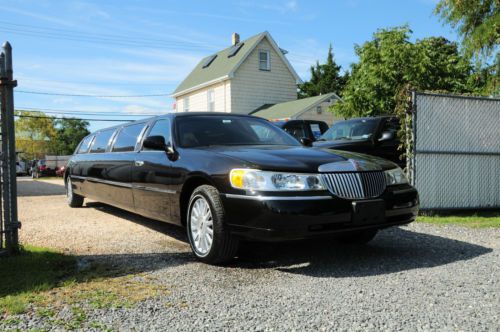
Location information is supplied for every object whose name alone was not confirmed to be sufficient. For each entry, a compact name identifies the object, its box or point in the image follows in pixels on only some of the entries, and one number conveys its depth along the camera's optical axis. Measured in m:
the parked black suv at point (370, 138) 9.26
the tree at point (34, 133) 54.44
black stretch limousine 4.03
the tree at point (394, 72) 17.44
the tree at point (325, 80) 44.88
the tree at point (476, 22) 10.23
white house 25.50
